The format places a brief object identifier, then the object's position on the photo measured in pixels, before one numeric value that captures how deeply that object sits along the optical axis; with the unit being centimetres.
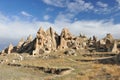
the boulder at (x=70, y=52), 2829
